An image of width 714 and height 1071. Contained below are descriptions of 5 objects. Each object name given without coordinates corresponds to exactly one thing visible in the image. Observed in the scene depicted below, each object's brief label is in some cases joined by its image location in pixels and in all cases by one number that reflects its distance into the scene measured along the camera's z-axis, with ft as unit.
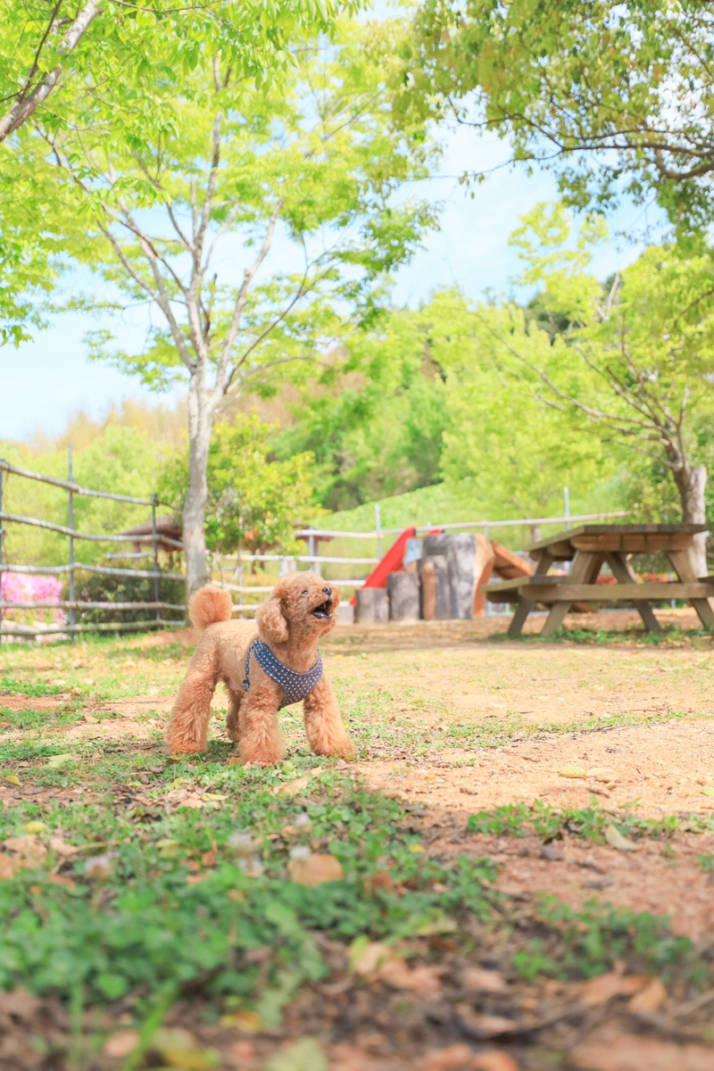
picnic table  28.55
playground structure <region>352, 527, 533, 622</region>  45.91
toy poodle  10.96
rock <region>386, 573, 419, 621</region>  46.80
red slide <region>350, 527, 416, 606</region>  54.19
